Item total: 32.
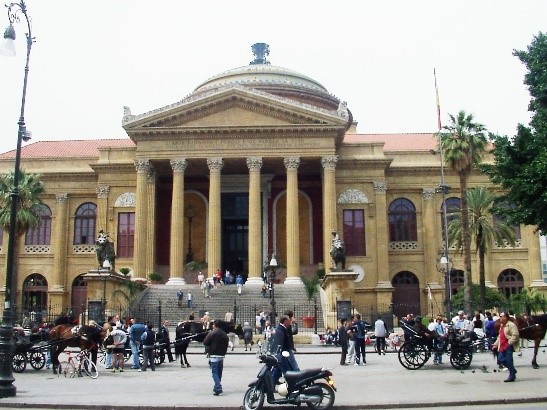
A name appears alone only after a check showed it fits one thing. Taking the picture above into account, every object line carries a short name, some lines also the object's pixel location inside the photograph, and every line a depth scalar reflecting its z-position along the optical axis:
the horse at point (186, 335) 21.95
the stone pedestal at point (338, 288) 36.38
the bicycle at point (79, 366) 19.00
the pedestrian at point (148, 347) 20.61
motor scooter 12.10
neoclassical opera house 45.16
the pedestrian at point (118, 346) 20.55
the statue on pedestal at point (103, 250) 38.56
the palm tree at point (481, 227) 41.72
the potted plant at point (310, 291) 36.91
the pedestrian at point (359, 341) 22.48
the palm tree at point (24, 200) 40.72
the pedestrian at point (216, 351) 14.55
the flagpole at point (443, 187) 35.88
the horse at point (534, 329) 19.22
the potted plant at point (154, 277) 44.31
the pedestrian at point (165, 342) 22.84
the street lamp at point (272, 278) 32.88
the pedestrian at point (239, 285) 41.53
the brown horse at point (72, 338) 19.77
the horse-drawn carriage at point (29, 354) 20.23
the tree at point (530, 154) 21.17
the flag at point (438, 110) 41.68
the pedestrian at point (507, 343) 16.14
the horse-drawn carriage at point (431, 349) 19.47
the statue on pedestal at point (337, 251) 36.41
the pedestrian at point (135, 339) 21.33
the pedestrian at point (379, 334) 25.84
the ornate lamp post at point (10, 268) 14.49
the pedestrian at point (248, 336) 29.84
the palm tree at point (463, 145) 39.41
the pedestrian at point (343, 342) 22.48
